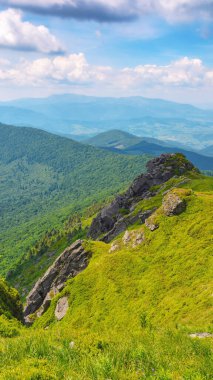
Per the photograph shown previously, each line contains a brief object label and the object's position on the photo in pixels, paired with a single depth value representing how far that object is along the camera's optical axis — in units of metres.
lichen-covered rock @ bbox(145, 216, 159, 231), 96.25
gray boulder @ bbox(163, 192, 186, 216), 94.56
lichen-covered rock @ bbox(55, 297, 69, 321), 90.86
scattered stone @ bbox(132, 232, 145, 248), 97.32
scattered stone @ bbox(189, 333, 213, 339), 40.62
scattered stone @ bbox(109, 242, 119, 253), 103.57
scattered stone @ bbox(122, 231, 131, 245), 101.95
